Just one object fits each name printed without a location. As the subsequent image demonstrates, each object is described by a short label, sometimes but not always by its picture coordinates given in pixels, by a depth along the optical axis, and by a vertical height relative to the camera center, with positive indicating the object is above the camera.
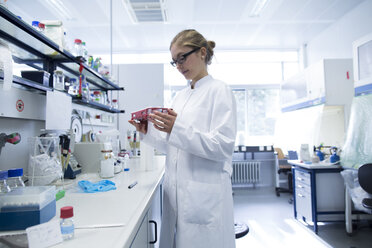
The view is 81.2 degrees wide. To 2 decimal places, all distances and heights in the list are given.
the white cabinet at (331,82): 2.99 +0.70
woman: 0.88 -0.12
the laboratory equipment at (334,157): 2.62 -0.31
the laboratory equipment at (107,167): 1.28 -0.20
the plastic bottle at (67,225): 0.53 -0.23
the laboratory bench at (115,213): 0.54 -0.26
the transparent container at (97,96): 2.02 +0.36
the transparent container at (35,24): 1.21 +0.62
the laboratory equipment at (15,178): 0.71 -0.15
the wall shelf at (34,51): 0.95 +0.49
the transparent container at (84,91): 1.65 +0.34
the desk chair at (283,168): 3.97 -0.69
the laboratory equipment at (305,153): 2.89 -0.28
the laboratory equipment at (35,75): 1.21 +0.33
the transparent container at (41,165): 0.98 -0.14
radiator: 4.53 -0.83
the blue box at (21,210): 0.59 -0.20
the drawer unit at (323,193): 2.54 -0.72
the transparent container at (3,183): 0.66 -0.15
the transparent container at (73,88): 1.56 +0.33
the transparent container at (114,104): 2.56 +0.36
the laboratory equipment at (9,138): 0.86 -0.01
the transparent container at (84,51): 1.69 +0.66
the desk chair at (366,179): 1.96 -0.44
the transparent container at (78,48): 1.64 +0.67
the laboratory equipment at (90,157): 1.46 -0.16
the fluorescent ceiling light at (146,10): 3.09 +1.87
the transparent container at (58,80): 1.38 +0.35
